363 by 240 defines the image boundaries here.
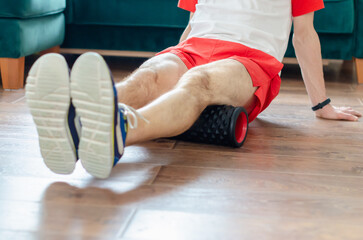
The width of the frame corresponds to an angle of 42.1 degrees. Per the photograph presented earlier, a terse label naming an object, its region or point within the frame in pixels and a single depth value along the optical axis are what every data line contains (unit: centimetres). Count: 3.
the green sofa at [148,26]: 234
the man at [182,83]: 92
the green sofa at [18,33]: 199
